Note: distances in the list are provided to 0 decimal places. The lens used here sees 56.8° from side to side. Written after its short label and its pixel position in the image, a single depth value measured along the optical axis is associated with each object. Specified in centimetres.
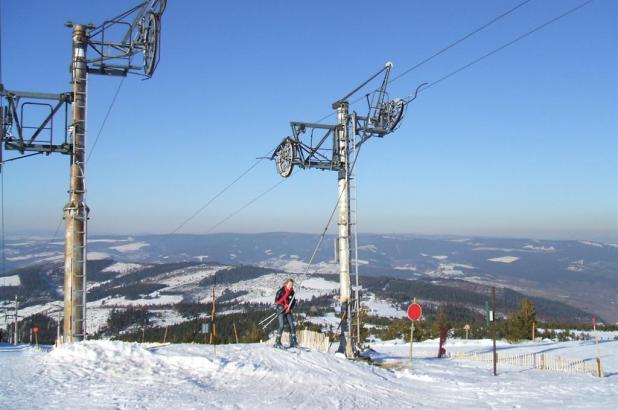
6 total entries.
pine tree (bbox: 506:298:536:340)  5218
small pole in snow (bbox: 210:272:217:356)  1876
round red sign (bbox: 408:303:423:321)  2020
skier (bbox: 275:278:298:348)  1886
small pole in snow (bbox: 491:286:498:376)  1933
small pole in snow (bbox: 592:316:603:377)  2080
